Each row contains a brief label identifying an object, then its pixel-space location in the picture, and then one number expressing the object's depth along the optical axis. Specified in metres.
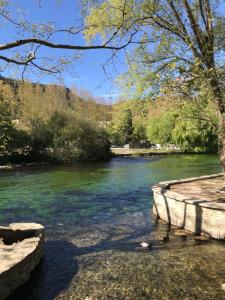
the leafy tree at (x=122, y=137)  41.05
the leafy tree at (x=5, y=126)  23.74
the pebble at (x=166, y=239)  6.91
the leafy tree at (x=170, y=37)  8.36
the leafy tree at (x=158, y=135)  34.29
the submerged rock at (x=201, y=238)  6.94
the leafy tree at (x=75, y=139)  26.11
